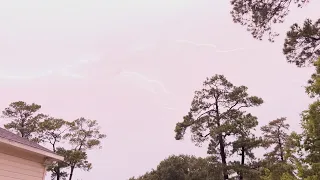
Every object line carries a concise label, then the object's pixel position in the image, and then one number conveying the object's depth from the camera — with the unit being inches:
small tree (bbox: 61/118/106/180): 1035.9
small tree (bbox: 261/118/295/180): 1261.6
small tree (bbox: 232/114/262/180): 871.0
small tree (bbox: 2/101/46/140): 1074.1
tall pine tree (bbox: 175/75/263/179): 937.5
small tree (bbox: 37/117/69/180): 1043.3
